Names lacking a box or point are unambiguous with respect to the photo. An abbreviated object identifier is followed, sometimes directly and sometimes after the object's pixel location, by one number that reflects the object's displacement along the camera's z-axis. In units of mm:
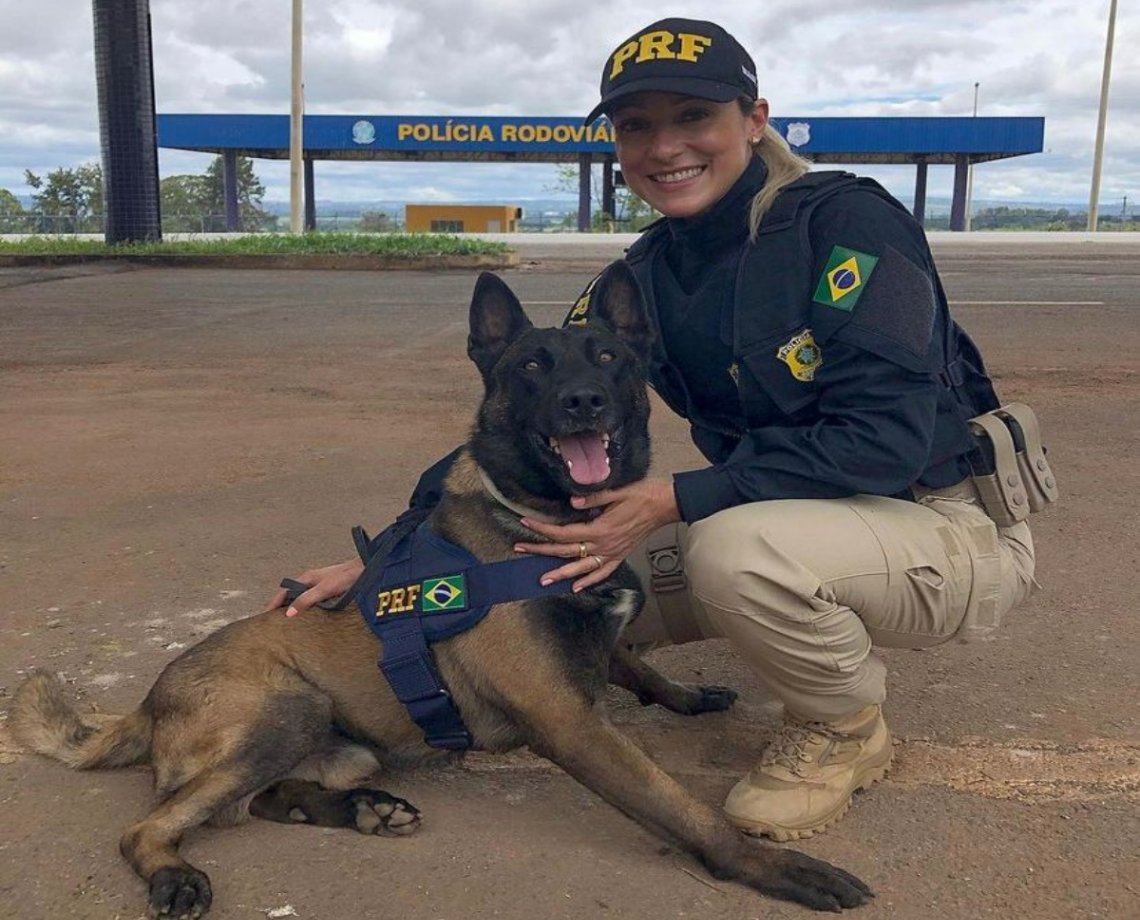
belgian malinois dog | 2357
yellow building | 43688
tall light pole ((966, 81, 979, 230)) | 43781
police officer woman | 2582
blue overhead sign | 40312
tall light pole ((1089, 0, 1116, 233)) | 39219
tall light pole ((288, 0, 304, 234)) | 24812
